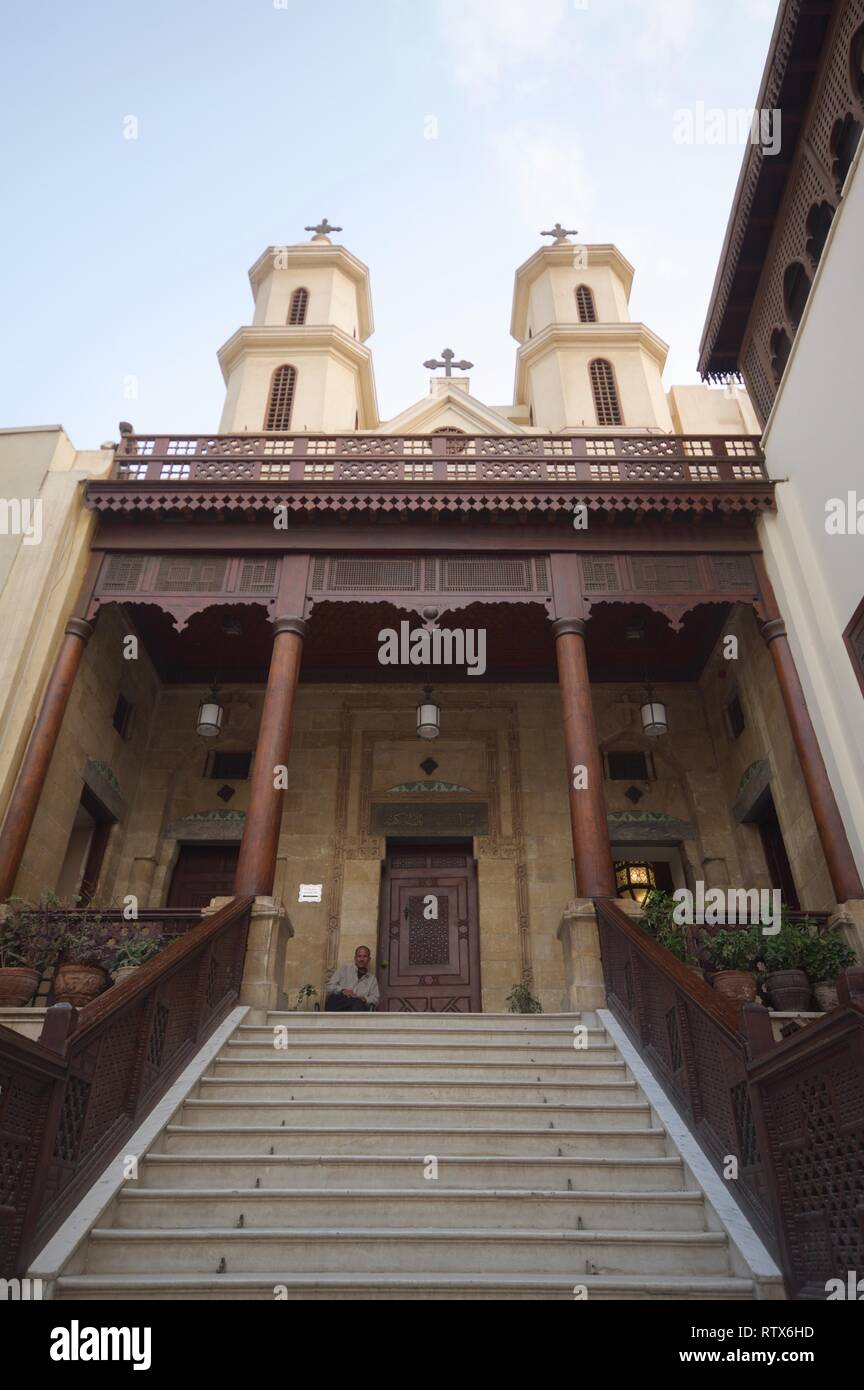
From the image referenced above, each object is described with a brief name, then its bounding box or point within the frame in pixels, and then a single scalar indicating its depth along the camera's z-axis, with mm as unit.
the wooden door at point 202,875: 12374
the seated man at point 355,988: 9169
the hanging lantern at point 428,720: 10852
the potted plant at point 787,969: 7277
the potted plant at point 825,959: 7609
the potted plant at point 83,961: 7043
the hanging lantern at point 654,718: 11198
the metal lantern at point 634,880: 12695
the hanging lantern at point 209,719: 11578
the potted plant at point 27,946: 7168
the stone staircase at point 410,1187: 3918
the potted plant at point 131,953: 7324
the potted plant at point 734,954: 7309
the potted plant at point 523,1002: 10133
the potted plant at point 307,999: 10844
